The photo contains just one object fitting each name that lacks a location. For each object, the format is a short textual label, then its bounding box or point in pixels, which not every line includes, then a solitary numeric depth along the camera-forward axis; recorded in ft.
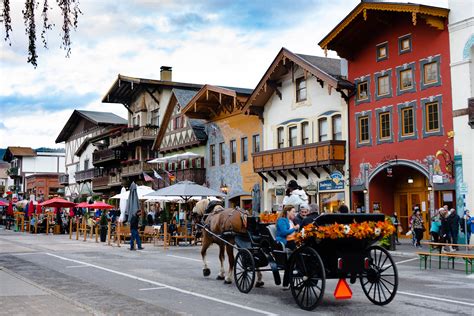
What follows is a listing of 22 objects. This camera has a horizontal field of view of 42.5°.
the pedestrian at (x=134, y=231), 79.97
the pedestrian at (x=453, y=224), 73.41
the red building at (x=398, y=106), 86.22
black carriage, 32.19
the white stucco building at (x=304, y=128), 103.76
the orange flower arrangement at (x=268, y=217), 41.63
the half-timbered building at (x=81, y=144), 217.56
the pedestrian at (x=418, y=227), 82.58
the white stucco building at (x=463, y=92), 81.61
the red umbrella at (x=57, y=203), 122.93
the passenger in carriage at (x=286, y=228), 36.17
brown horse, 42.88
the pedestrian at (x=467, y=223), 79.52
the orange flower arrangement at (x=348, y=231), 31.68
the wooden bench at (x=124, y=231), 90.69
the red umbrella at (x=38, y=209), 144.49
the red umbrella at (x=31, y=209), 137.59
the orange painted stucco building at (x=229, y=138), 128.77
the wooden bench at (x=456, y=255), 51.31
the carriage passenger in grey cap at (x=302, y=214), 40.75
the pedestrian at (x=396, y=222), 88.01
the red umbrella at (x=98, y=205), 122.31
